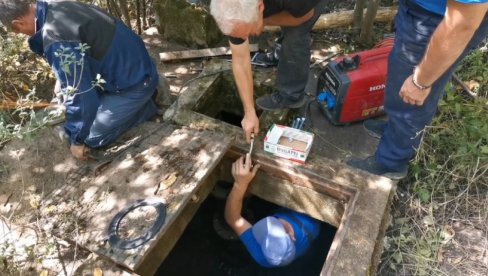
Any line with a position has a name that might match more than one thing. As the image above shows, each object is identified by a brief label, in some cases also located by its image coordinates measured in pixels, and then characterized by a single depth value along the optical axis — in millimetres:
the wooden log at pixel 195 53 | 4254
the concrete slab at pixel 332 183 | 2336
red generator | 3156
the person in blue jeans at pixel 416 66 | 1759
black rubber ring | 2322
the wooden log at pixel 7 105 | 3523
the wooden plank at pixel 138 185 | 2383
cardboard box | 2766
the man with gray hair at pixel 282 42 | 2305
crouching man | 2744
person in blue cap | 2662
